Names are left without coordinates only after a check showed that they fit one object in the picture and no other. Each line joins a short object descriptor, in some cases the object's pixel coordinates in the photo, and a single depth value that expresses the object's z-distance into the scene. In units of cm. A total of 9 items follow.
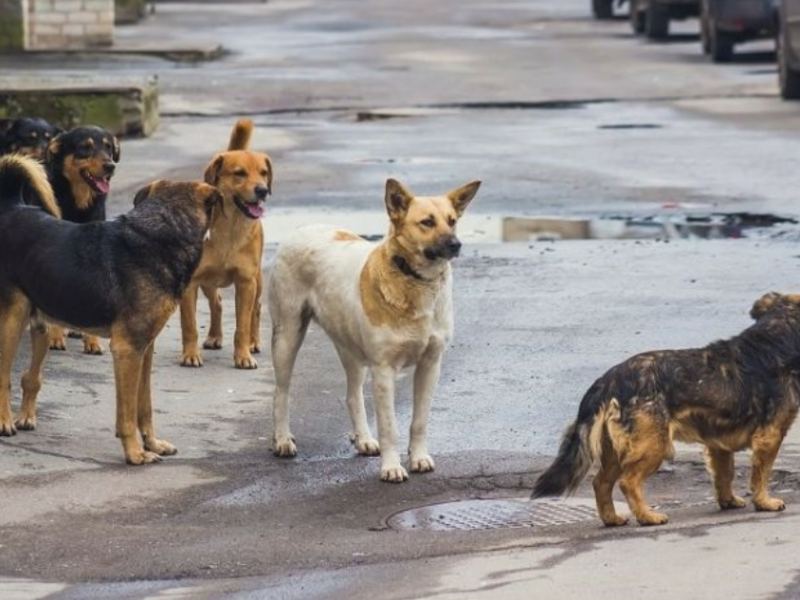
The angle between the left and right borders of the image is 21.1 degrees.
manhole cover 859
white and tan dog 916
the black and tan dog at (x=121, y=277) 949
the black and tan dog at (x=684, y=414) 802
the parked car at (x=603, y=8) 4325
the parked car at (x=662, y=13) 3621
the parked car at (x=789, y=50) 2430
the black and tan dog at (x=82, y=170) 1165
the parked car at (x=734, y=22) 3000
